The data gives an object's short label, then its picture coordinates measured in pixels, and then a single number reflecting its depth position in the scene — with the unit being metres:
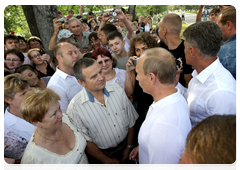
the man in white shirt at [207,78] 1.41
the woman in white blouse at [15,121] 1.89
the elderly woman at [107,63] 2.71
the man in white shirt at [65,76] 2.53
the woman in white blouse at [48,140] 1.54
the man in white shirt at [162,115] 1.22
